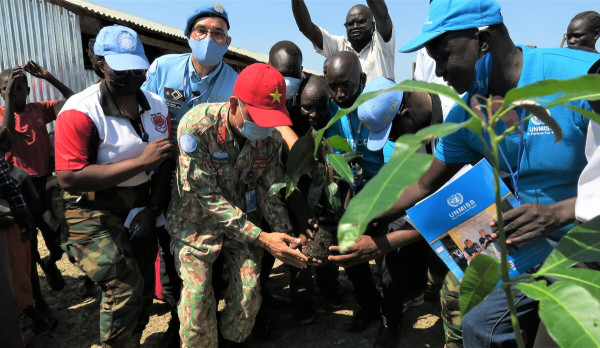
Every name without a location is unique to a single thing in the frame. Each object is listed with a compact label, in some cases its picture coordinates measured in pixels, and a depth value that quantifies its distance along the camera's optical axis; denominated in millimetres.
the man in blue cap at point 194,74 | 3299
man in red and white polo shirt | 2590
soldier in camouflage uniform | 2609
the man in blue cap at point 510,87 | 1873
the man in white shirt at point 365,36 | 4086
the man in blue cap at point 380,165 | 2906
